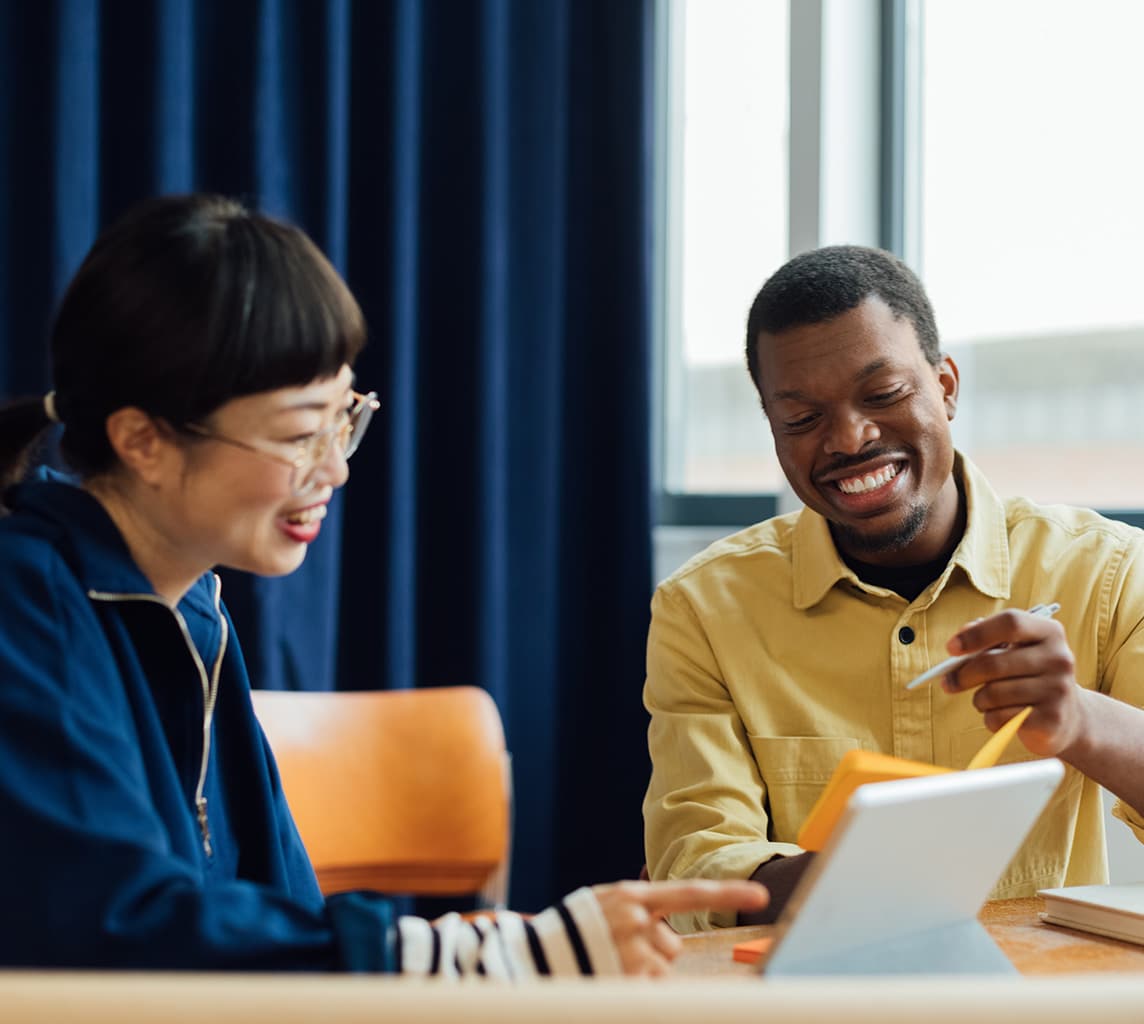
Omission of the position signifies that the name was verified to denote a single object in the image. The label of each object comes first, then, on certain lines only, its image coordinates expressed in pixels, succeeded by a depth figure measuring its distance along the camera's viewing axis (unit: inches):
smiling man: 59.5
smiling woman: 30.1
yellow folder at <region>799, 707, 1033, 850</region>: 34.4
